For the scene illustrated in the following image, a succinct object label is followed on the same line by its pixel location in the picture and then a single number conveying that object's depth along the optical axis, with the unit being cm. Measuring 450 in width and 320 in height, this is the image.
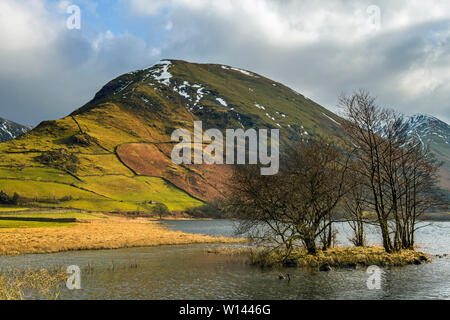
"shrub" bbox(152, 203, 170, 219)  15954
